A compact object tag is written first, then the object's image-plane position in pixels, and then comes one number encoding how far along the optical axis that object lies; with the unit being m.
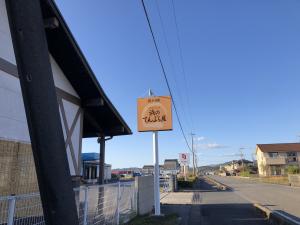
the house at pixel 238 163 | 98.99
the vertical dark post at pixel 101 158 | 8.91
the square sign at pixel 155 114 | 9.05
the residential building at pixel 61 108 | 5.28
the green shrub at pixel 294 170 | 37.95
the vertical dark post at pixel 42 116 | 1.88
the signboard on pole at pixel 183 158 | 19.93
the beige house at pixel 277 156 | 57.54
